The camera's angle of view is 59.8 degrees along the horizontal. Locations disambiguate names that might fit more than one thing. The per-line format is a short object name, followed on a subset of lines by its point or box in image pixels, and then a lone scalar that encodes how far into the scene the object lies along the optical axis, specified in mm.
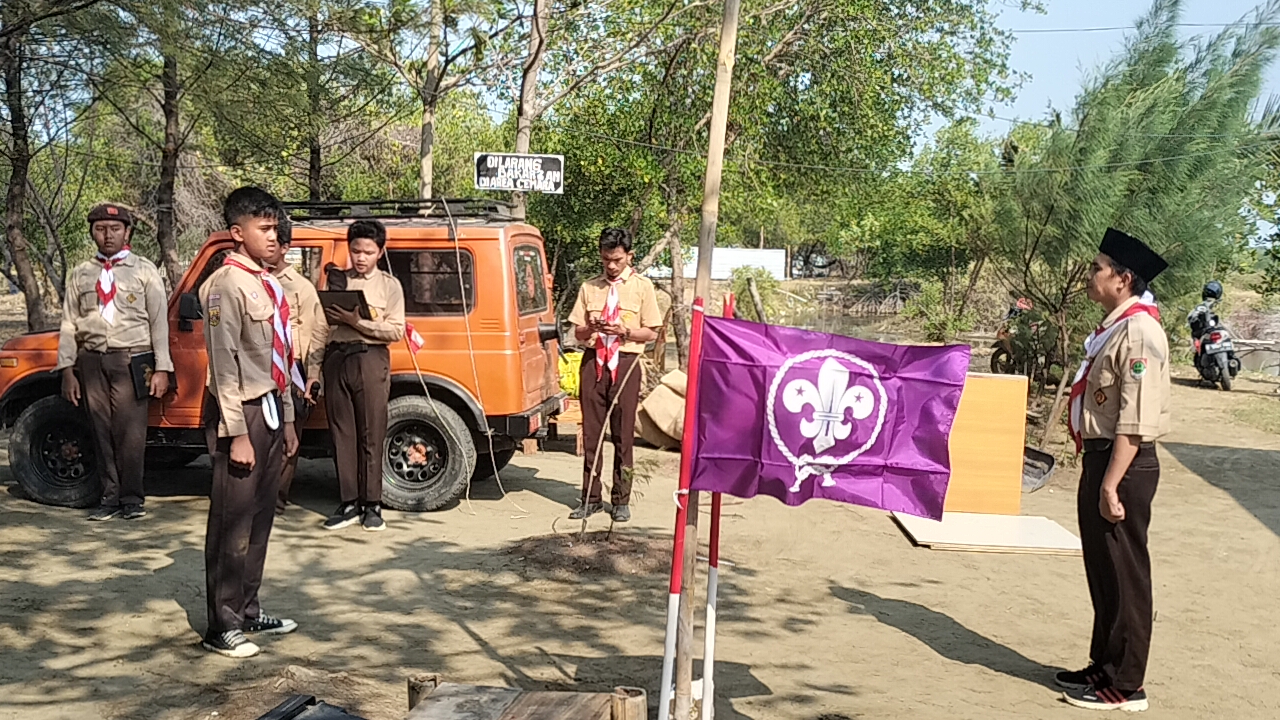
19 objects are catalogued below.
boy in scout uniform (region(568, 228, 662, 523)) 7480
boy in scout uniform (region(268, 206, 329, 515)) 6934
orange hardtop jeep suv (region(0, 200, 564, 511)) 7852
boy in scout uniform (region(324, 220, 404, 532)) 7281
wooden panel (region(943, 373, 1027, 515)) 8766
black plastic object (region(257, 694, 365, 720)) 3031
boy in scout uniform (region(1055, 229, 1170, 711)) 4695
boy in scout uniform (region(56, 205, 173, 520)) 7262
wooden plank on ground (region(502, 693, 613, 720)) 3197
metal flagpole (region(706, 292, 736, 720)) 3857
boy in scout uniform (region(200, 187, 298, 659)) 4832
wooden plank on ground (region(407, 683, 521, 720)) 3146
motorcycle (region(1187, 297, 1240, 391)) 16594
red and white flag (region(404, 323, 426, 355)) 7730
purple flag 3629
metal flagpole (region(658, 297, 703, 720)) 3652
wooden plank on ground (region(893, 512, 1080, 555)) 7578
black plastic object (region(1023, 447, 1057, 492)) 10086
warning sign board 9039
